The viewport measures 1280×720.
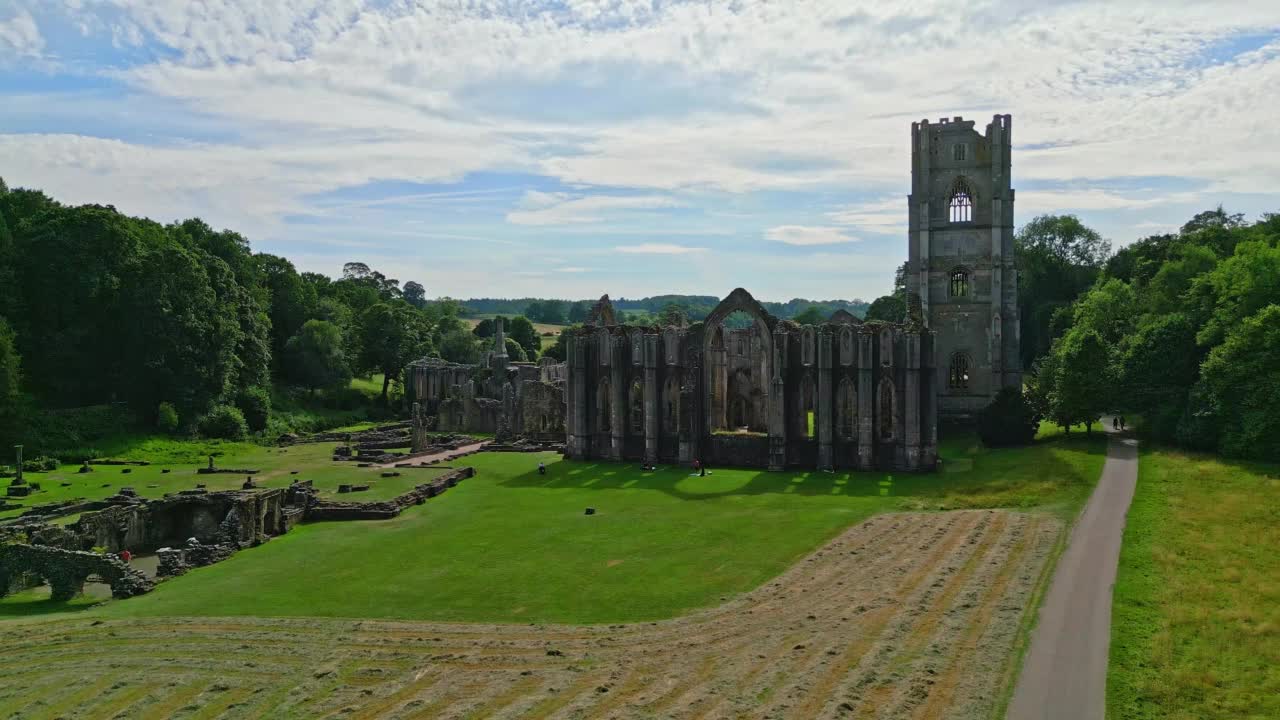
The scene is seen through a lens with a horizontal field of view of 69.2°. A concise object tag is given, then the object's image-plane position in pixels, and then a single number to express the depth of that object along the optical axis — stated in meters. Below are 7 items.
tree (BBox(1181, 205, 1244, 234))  87.06
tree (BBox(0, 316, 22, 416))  55.44
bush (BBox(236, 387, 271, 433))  73.31
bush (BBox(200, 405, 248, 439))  68.38
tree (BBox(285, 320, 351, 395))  84.31
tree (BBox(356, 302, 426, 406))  92.12
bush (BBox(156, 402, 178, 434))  65.44
